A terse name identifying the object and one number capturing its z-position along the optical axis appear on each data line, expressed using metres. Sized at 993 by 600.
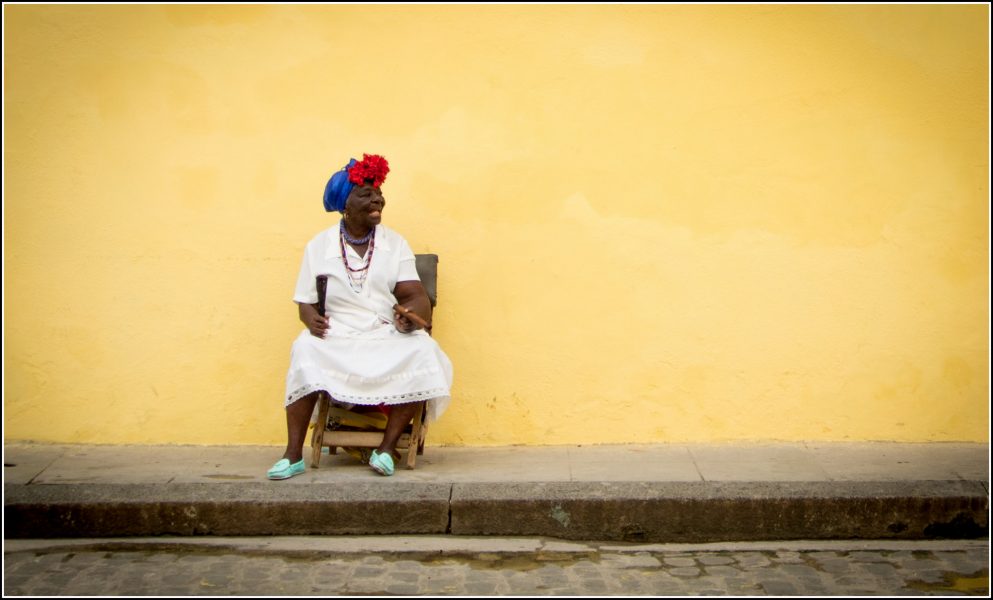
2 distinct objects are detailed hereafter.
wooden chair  5.93
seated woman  5.82
